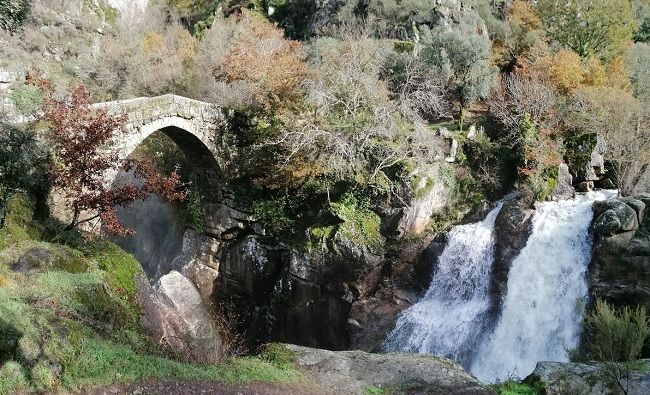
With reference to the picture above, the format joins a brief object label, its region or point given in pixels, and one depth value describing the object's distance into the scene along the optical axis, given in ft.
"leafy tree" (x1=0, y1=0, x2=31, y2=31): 77.36
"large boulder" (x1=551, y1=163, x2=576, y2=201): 50.44
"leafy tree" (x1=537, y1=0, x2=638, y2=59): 67.00
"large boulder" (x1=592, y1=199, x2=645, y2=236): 40.81
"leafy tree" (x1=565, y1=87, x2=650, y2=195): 50.62
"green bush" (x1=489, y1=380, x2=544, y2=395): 27.77
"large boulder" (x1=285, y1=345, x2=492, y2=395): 27.81
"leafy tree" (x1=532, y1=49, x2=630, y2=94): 57.47
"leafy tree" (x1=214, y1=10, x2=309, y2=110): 53.42
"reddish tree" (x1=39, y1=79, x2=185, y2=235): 33.24
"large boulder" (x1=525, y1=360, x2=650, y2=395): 26.58
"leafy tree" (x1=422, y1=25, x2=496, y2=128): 67.62
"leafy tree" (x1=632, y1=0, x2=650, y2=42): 86.02
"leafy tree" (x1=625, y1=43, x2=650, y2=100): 62.54
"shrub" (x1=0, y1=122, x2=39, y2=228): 34.71
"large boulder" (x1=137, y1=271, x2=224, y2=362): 30.66
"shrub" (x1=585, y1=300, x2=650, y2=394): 26.46
